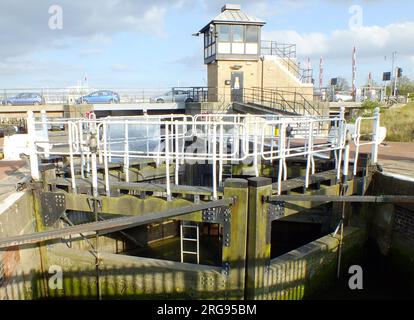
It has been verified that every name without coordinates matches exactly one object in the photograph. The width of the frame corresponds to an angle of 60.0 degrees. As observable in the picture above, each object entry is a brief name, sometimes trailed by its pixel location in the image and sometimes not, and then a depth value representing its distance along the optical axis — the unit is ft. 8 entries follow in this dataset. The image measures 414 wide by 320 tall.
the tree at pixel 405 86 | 169.60
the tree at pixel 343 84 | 178.68
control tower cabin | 83.30
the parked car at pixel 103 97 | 100.97
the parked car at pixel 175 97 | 96.68
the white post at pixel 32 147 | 21.30
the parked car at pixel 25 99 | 93.03
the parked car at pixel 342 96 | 115.03
